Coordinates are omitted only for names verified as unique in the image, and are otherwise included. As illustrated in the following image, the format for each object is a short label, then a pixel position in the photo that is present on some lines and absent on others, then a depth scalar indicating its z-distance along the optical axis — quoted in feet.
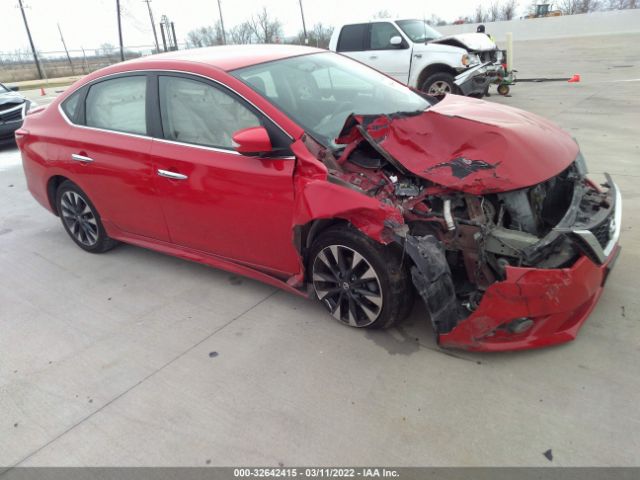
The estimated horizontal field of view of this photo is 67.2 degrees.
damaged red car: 8.46
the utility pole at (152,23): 134.47
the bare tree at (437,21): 172.96
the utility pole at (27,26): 104.86
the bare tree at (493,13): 180.77
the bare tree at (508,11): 180.96
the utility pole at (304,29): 114.04
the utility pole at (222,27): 127.44
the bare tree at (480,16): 173.68
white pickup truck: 30.60
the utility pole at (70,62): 96.09
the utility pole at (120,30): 98.68
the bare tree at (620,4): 175.54
